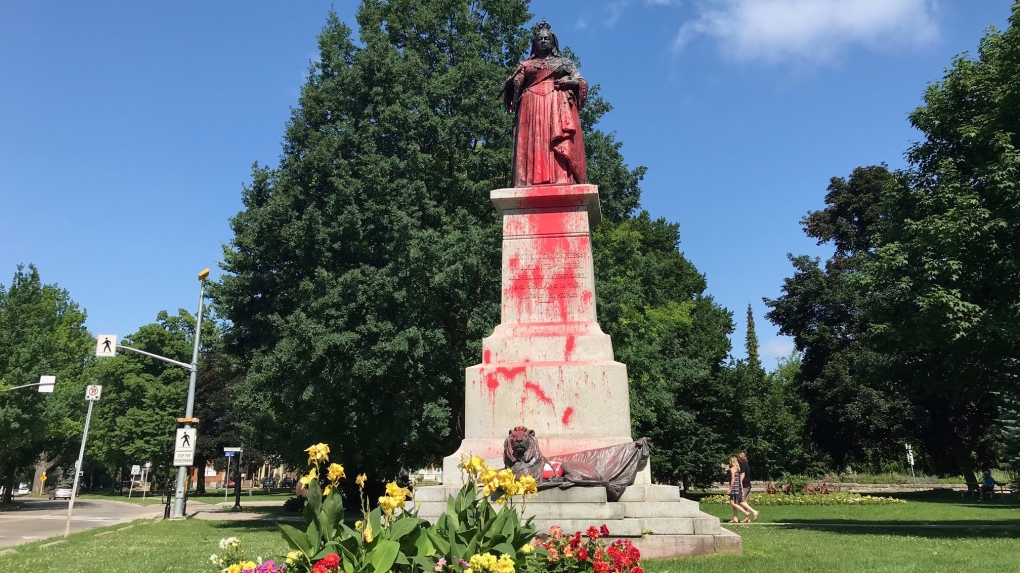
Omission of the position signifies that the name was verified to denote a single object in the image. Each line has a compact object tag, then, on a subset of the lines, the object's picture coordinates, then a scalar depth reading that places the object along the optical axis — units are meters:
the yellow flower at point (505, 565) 3.70
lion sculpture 8.34
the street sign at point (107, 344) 19.30
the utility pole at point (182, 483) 23.31
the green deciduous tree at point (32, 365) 32.97
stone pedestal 7.97
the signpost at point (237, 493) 34.97
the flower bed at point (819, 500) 28.61
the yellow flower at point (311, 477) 4.20
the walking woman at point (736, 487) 16.62
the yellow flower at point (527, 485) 4.70
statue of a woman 11.25
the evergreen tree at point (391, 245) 17.92
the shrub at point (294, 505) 32.77
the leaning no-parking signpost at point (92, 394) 15.17
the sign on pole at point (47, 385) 26.47
